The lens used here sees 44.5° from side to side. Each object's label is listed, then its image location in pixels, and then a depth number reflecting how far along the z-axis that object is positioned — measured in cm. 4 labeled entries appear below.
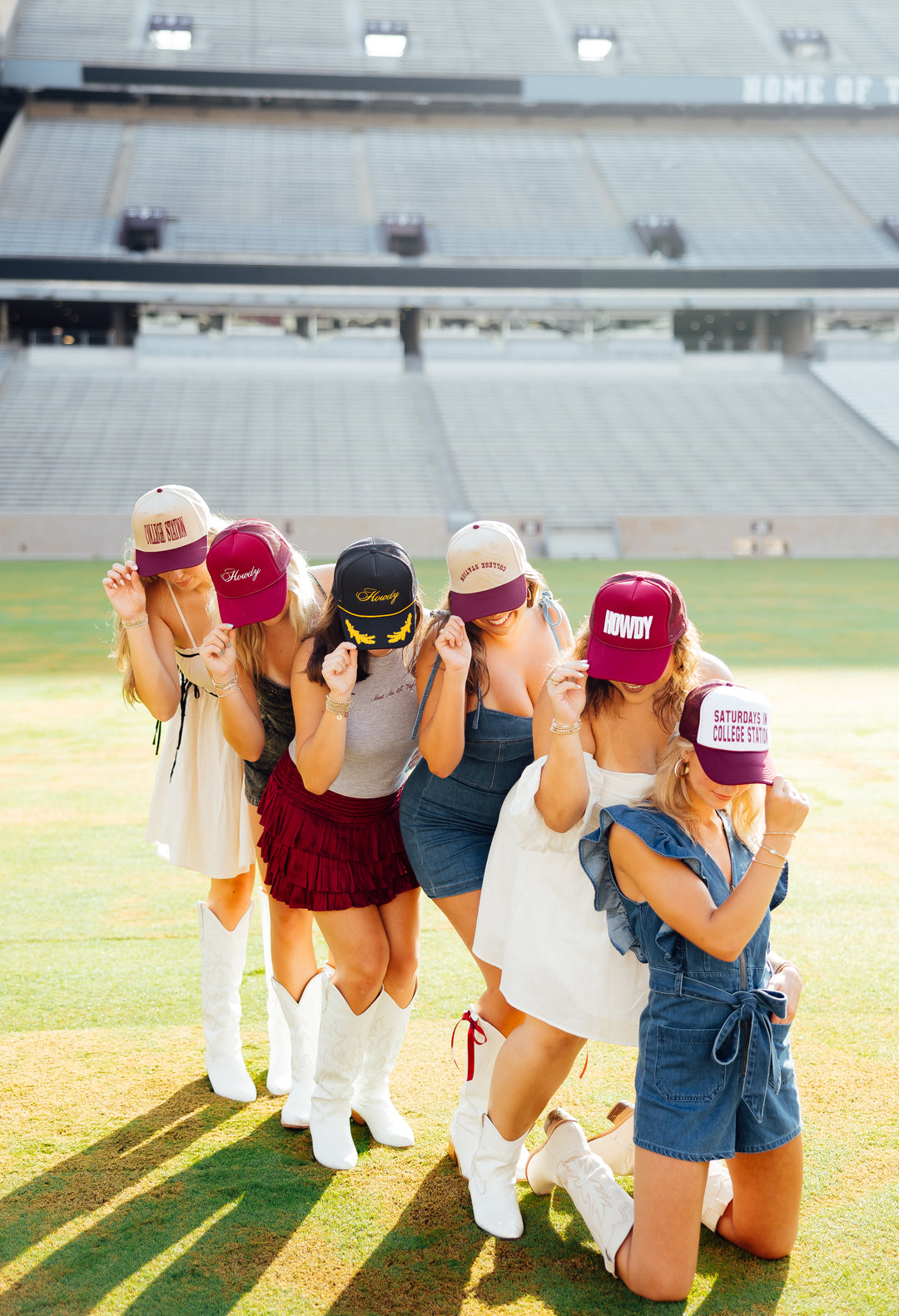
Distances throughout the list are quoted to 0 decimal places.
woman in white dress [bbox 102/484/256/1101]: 329
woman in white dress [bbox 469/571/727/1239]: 252
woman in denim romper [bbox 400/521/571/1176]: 286
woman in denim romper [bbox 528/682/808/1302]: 235
